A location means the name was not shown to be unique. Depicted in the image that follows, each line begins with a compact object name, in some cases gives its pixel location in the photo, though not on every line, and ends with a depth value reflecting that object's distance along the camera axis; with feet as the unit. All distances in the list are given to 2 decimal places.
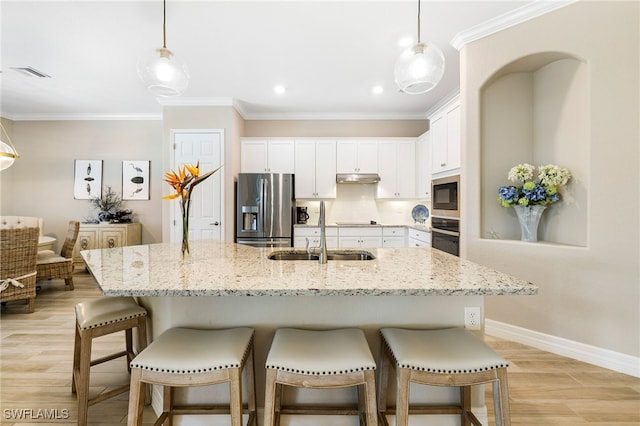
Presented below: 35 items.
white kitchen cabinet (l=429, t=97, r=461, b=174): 10.23
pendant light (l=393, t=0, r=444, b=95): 5.32
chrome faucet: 5.31
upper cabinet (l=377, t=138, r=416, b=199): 15.16
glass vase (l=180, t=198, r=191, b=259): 5.71
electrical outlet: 4.92
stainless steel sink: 7.02
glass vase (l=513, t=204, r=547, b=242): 8.32
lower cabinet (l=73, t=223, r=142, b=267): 15.08
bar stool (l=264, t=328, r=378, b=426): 3.64
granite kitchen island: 3.88
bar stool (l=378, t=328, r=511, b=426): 3.71
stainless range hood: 14.92
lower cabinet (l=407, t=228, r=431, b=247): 12.40
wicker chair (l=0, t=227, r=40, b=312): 9.89
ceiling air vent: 10.96
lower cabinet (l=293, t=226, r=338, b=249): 14.28
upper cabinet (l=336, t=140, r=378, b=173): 15.23
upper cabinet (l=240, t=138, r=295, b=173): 15.06
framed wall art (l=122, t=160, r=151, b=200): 16.69
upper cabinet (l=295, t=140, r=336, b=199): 15.15
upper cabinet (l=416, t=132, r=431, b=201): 13.72
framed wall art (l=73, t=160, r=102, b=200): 16.75
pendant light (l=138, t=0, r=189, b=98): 5.66
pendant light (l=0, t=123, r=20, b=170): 6.03
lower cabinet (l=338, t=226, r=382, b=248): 14.34
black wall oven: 9.83
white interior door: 13.98
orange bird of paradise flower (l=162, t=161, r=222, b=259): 5.64
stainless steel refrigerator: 13.83
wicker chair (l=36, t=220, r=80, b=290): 12.52
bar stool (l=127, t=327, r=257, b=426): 3.72
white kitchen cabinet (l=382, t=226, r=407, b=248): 14.38
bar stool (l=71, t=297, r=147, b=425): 4.95
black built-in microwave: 9.92
